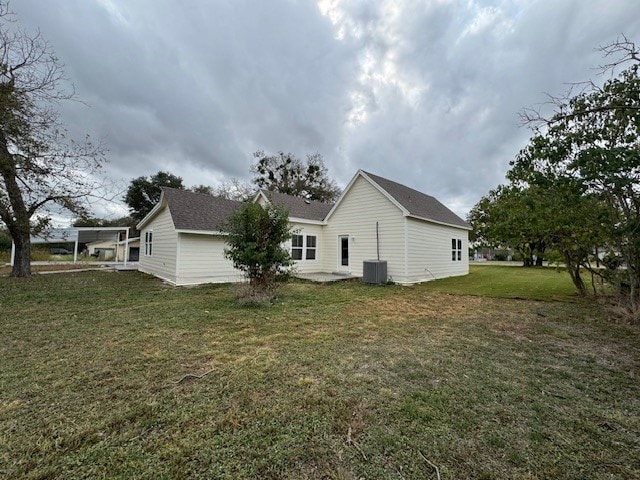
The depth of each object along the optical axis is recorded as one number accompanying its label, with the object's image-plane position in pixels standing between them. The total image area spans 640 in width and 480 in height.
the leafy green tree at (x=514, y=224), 7.04
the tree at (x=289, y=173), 30.34
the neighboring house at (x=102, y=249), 33.47
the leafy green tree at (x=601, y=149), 4.11
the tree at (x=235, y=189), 31.09
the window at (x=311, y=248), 14.67
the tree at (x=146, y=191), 32.91
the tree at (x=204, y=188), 35.04
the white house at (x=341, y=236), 11.54
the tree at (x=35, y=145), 7.55
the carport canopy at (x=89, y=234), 20.32
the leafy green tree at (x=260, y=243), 7.54
